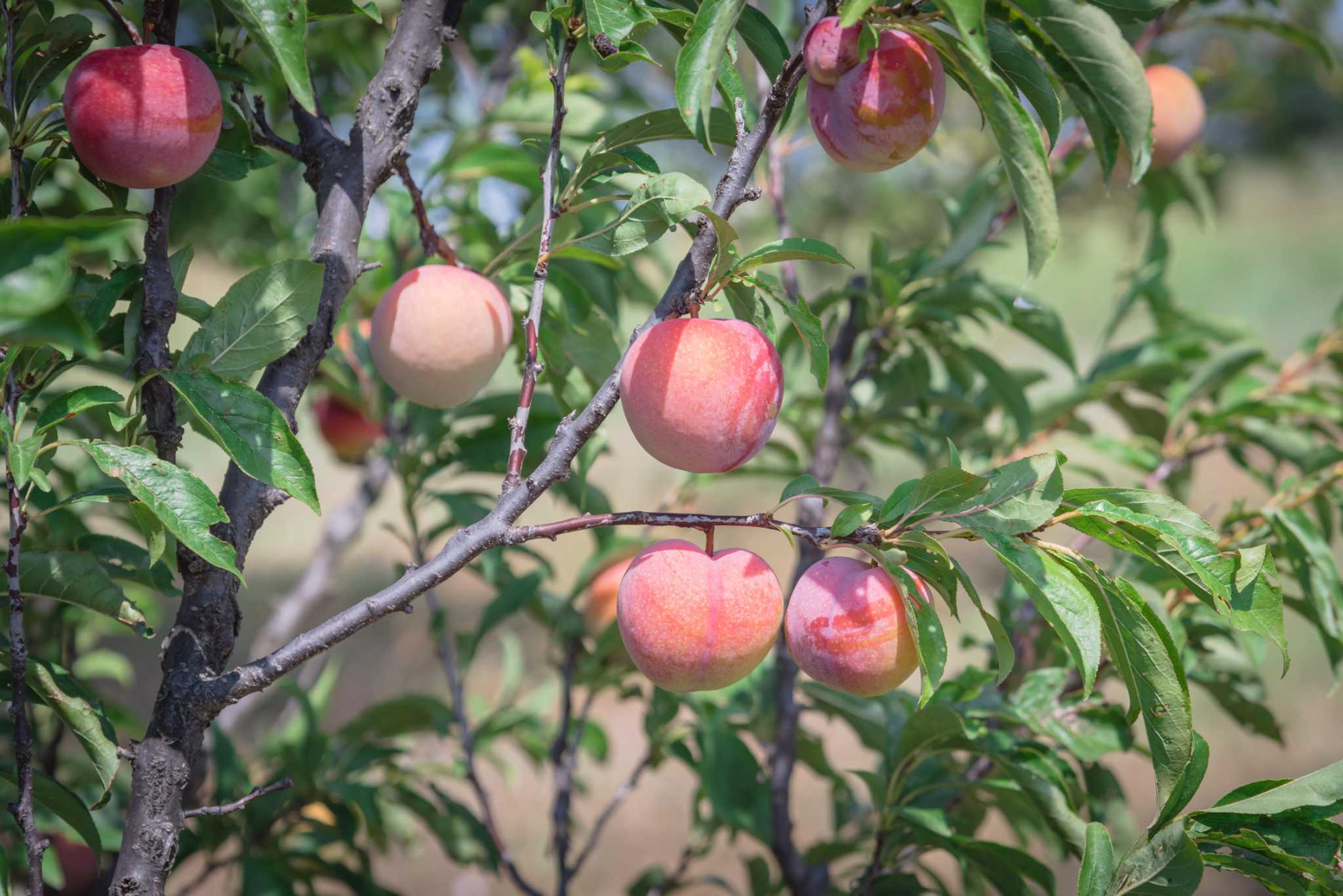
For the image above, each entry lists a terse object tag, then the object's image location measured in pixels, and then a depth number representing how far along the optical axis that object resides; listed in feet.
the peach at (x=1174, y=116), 4.62
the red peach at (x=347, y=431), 6.20
